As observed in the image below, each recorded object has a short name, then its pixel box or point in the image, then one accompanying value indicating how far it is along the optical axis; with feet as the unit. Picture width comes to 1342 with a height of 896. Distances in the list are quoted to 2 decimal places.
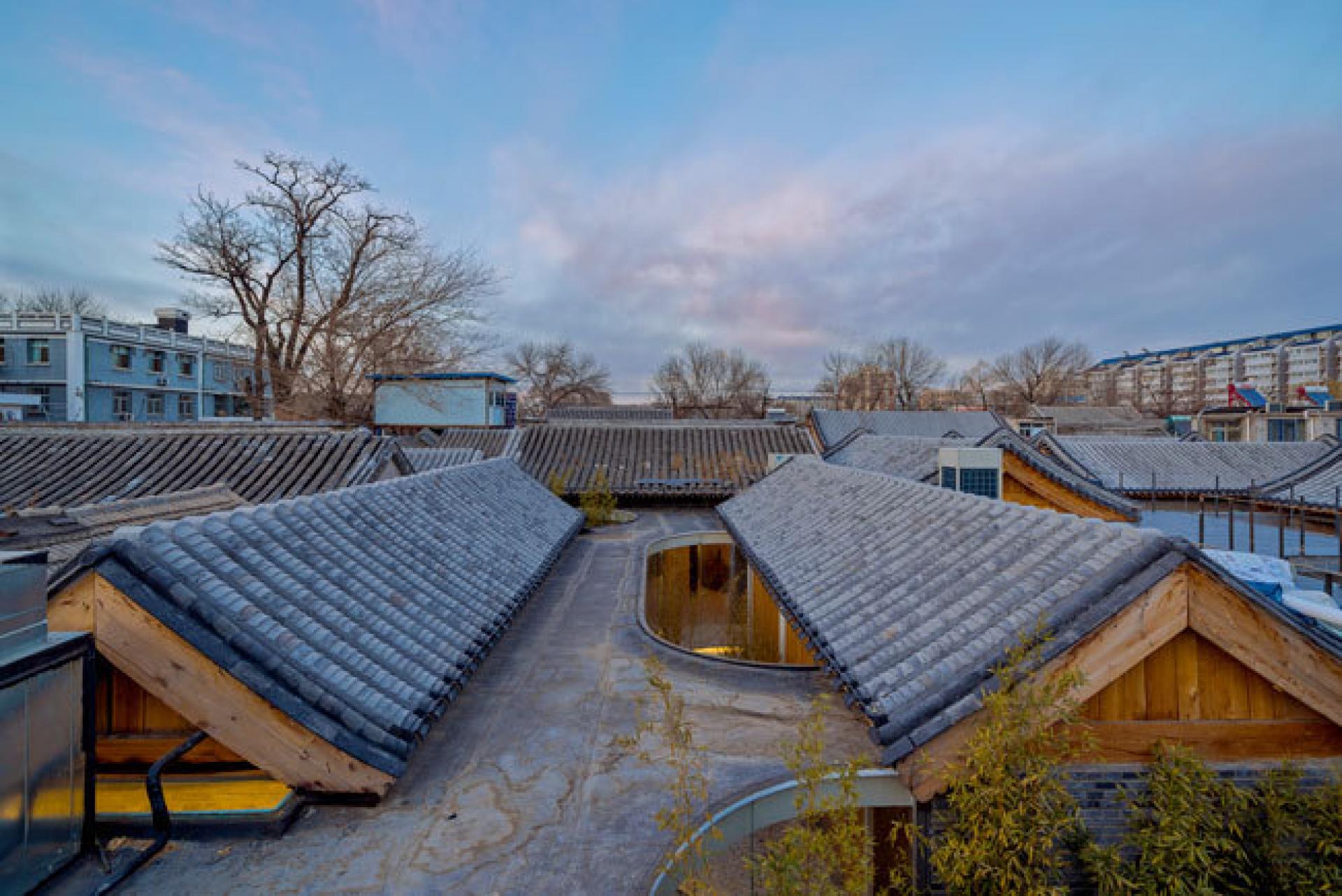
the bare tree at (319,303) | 76.18
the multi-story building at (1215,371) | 262.88
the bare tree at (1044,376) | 214.48
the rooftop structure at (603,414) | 135.33
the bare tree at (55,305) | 139.23
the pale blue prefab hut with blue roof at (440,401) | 95.96
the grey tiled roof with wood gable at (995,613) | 10.64
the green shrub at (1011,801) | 8.71
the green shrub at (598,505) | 45.47
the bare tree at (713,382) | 198.18
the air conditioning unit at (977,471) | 31.55
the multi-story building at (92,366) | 105.91
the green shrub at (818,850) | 7.79
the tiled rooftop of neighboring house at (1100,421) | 140.08
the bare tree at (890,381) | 201.36
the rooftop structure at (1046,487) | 33.94
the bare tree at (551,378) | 199.82
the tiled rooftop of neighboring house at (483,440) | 65.00
